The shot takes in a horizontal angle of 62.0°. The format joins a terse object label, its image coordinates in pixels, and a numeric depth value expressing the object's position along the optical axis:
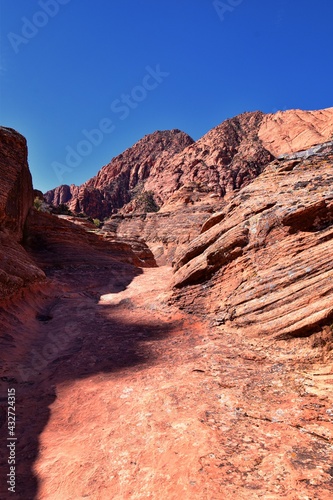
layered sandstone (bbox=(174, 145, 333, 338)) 8.09
